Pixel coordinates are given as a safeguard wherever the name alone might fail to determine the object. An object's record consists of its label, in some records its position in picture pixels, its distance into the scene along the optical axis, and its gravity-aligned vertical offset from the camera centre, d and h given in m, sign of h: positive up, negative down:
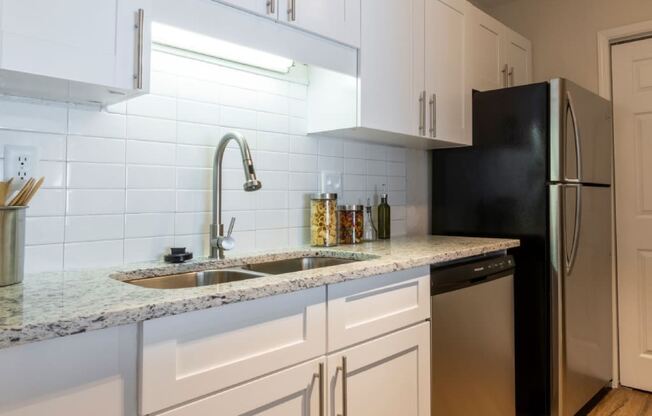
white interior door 2.67 +0.10
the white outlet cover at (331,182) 2.11 +0.18
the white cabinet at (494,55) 2.46 +0.98
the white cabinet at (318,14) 1.44 +0.71
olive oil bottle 2.37 +0.01
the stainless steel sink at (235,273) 1.41 -0.19
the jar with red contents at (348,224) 2.10 -0.02
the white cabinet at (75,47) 0.98 +0.39
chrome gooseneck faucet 1.58 +0.02
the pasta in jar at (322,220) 1.96 +0.00
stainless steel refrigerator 2.13 +0.02
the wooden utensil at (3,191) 1.07 +0.06
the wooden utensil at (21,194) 1.10 +0.06
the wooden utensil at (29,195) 1.12 +0.06
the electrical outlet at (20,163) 1.24 +0.15
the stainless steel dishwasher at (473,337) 1.65 -0.46
